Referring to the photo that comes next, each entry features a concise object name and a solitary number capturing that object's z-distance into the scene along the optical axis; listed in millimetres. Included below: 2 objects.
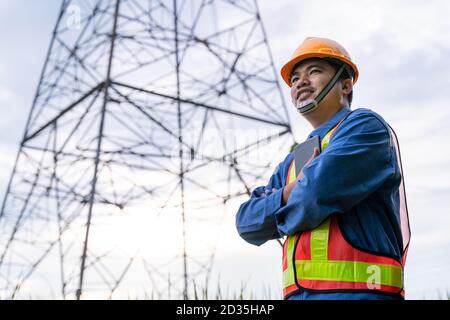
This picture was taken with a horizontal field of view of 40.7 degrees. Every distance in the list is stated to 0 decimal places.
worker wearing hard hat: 1591
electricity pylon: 8062
